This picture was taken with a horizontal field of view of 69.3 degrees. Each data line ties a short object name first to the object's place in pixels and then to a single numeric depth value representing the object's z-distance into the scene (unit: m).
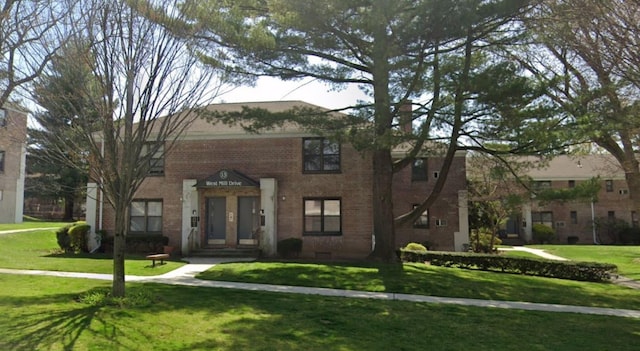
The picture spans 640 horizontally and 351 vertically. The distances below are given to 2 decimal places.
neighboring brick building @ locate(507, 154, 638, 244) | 35.38
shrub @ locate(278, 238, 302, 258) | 19.38
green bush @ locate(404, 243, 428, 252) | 18.84
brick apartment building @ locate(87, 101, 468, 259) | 19.98
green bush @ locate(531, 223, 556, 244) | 34.31
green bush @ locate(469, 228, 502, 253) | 24.16
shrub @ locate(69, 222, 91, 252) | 19.88
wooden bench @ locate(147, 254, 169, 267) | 15.15
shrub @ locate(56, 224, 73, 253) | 19.95
